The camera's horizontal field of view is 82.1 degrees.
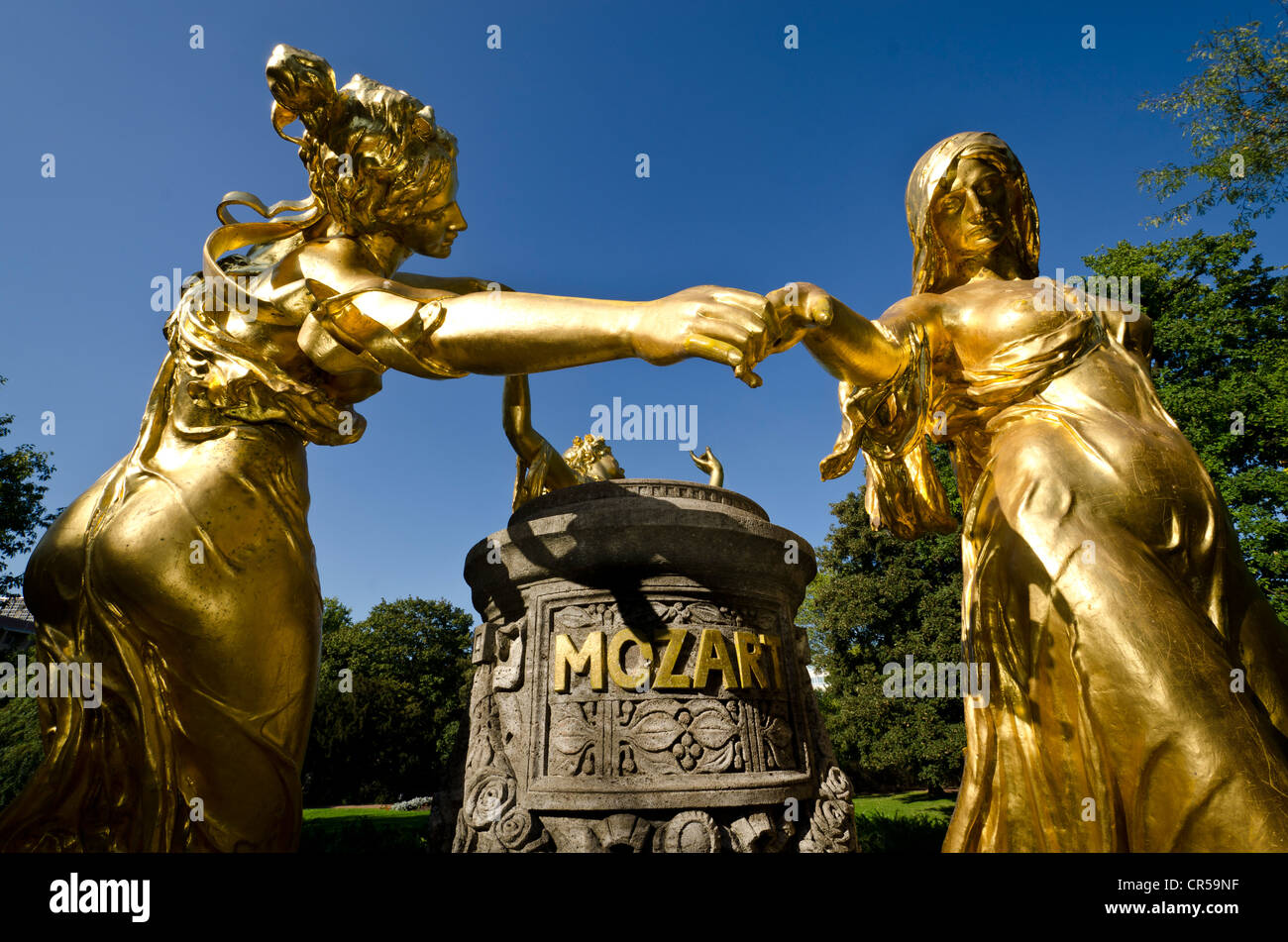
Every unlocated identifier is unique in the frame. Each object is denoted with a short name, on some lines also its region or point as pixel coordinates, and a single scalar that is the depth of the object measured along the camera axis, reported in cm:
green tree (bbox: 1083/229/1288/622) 1223
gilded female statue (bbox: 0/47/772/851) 174
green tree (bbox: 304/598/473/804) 2562
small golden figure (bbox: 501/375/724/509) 300
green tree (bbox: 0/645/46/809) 891
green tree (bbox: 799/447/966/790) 1859
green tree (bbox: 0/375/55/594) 1577
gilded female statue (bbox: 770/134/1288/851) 169
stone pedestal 323
